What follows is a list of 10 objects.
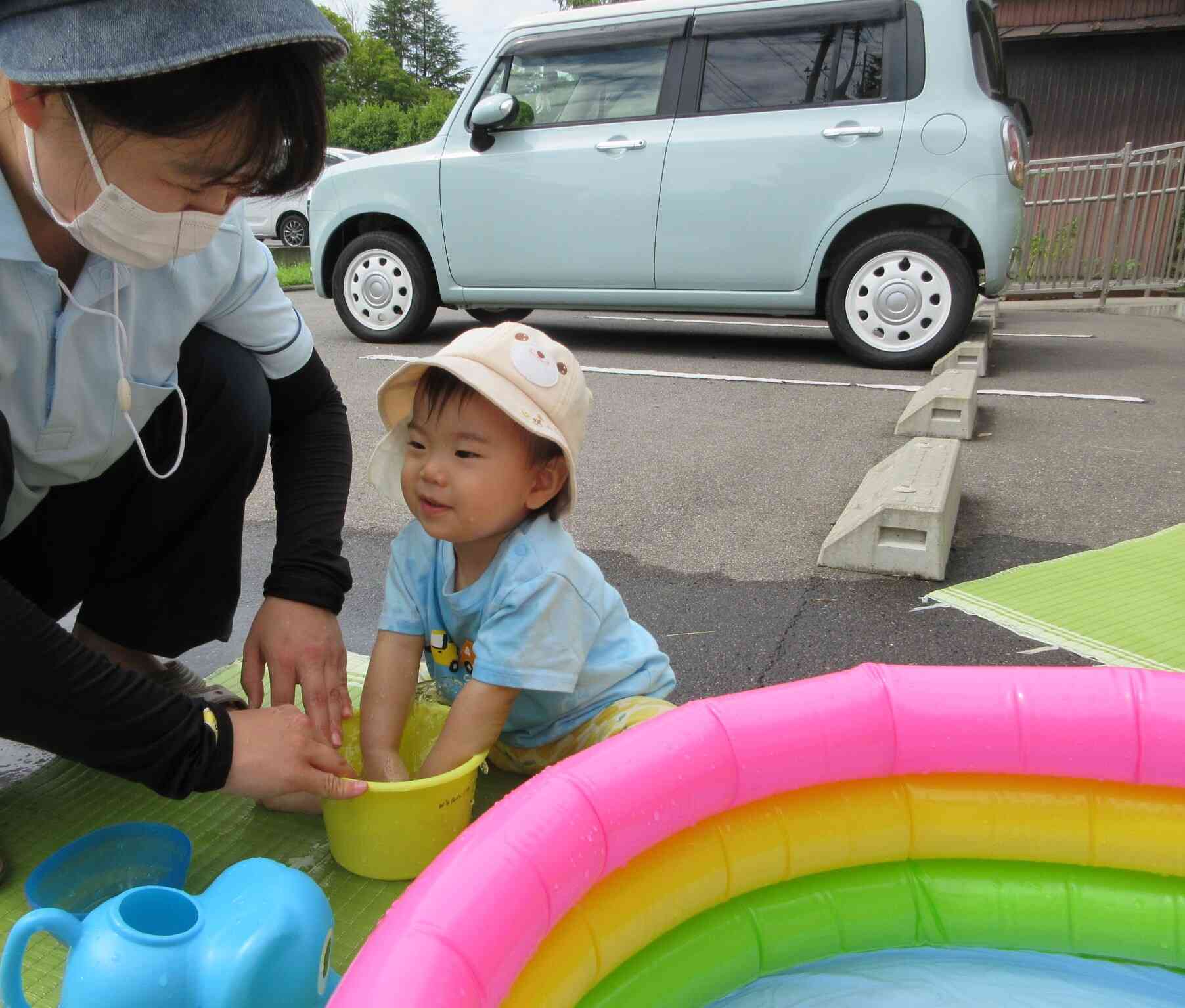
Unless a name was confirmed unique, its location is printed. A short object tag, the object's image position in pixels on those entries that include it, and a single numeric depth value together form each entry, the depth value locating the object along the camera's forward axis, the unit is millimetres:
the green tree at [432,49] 50781
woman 1011
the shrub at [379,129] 27391
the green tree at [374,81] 36281
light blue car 4738
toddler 1464
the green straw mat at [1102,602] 2137
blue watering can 955
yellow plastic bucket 1347
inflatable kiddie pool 1229
